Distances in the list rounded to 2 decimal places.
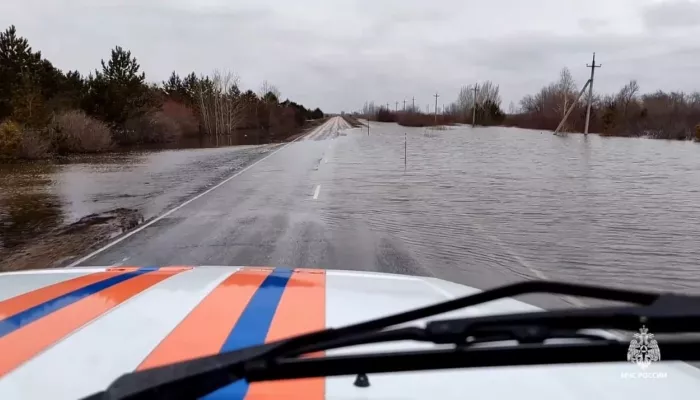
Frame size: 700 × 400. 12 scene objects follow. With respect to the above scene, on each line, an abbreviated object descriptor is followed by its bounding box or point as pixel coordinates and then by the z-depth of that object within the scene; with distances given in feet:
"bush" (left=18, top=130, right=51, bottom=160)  88.79
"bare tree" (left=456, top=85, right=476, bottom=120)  447.83
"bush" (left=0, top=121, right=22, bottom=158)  84.90
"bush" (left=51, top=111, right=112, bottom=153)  104.01
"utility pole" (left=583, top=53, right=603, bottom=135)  209.26
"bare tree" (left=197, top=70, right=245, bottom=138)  216.74
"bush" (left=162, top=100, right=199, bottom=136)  193.02
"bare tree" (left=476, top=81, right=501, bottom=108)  411.50
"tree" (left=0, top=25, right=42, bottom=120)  101.04
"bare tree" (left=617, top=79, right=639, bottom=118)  312.50
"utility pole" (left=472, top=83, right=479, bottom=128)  379.27
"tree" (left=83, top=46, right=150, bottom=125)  132.67
